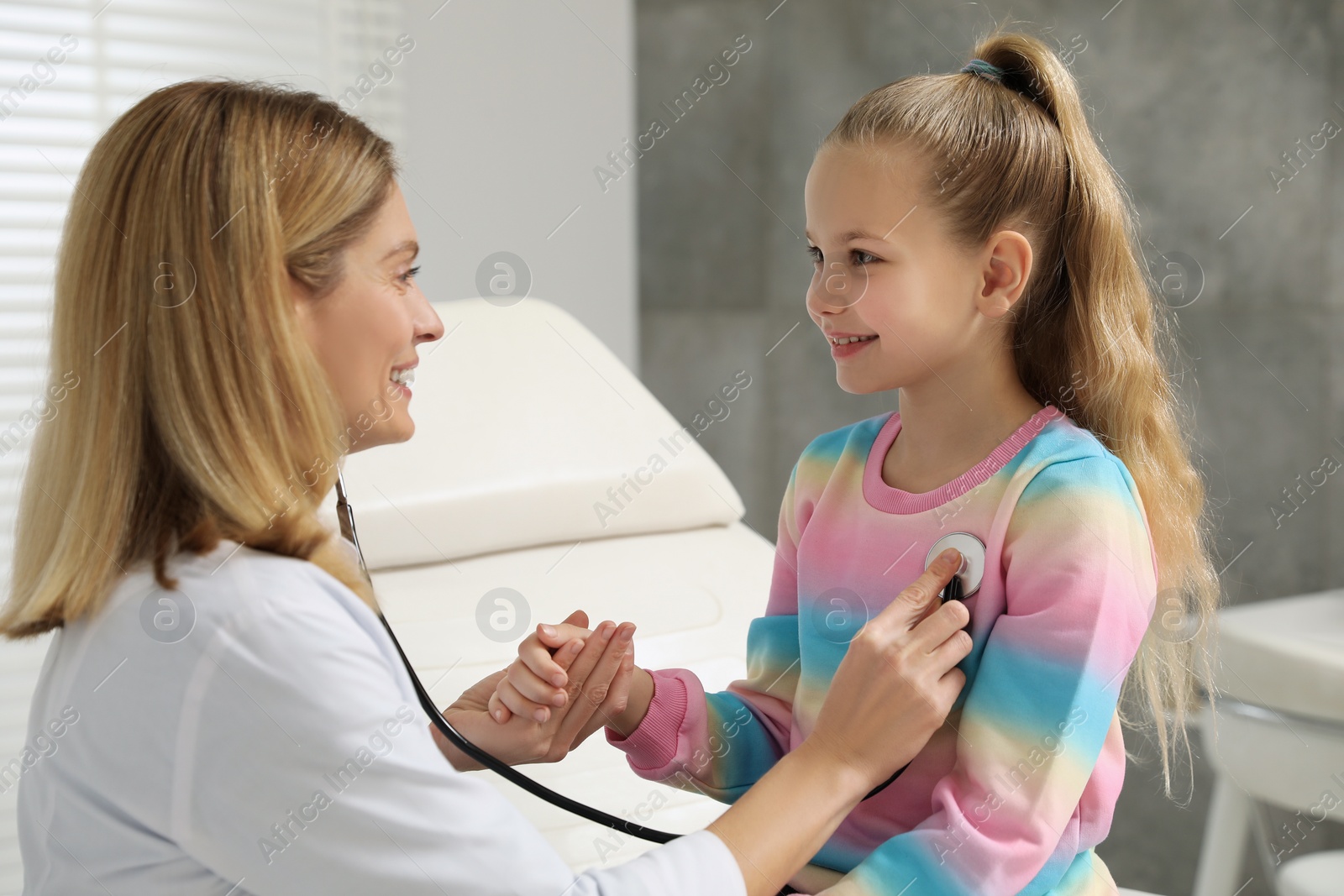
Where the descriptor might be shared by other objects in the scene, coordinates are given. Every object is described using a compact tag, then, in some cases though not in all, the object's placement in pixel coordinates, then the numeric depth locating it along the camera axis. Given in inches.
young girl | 31.0
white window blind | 78.5
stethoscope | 33.1
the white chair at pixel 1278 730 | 56.7
